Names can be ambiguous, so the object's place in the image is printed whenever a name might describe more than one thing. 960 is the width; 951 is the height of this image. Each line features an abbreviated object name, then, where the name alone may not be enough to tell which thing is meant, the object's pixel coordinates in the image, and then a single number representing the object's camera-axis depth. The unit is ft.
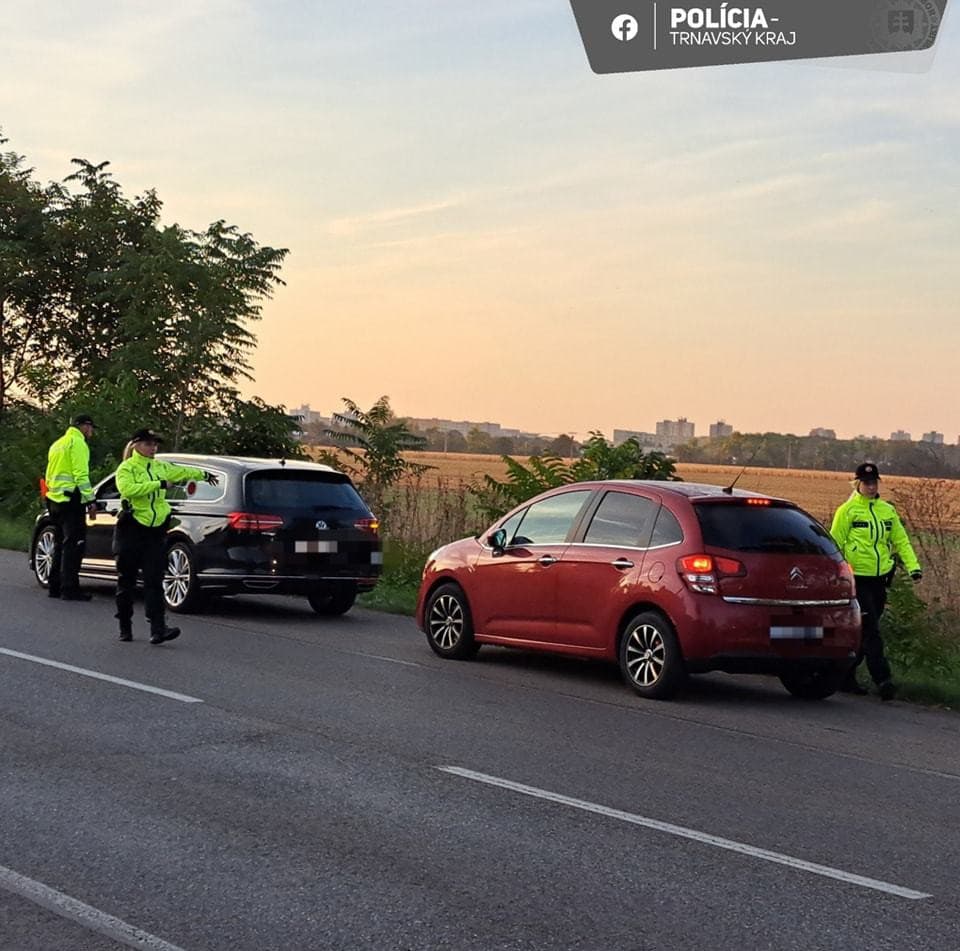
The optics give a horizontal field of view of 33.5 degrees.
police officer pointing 46.83
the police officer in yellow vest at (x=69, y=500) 57.67
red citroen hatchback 38.32
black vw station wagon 54.24
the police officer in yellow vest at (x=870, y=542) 43.09
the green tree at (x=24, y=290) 135.74
